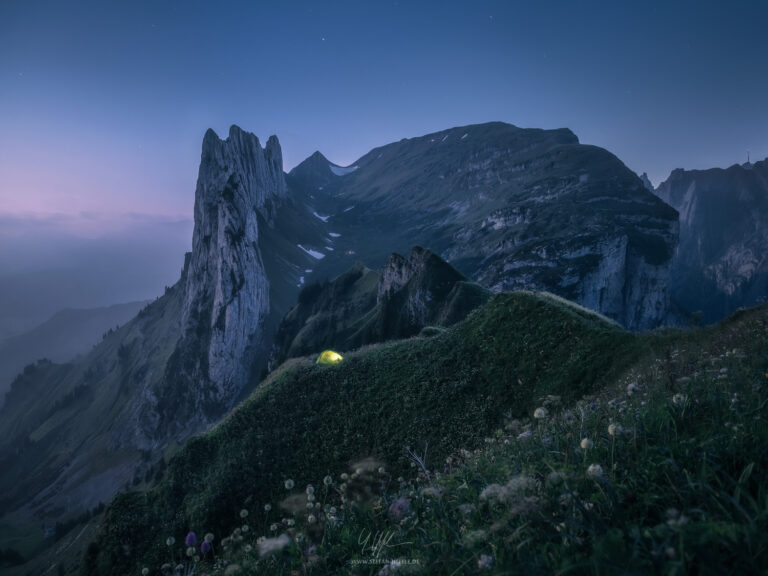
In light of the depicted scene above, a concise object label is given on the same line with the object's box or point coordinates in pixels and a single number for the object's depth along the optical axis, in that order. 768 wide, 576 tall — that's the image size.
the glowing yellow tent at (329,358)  25.58
